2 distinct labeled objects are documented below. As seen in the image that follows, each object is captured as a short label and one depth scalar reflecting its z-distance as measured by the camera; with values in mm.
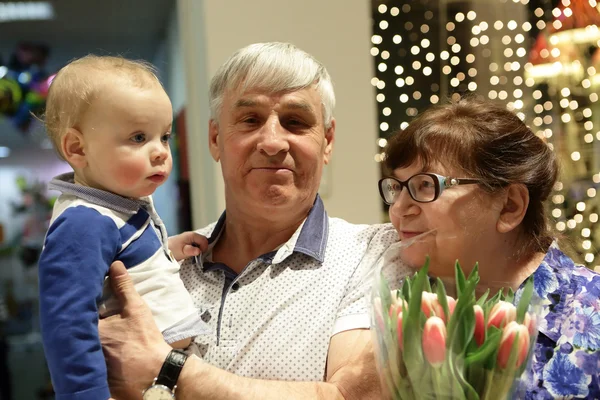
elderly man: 1374
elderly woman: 1323
